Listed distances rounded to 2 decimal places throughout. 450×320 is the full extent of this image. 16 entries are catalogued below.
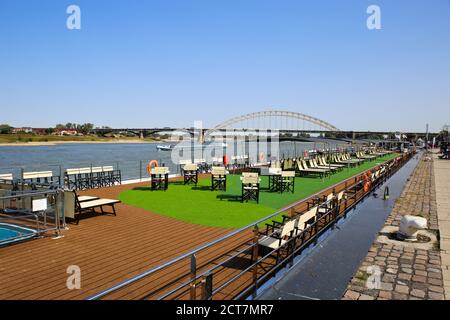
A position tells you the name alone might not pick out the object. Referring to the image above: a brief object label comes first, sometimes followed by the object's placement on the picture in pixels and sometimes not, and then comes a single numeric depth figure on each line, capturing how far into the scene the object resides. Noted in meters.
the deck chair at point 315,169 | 17.91
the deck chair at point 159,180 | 12.59
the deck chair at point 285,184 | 12.48
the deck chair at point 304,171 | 17.92
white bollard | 6.31
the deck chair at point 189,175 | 14.11
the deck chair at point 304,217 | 5.65
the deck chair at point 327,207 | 7.46
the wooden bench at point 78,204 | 7.36
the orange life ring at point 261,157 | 23.24
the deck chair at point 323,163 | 20.54
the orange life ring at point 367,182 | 11.78
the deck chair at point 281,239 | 5.05
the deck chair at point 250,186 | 10.50
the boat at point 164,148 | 84.19
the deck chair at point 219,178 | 12.56
